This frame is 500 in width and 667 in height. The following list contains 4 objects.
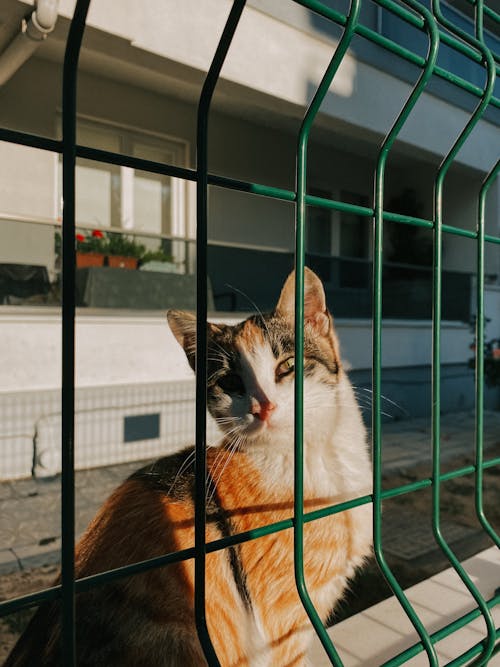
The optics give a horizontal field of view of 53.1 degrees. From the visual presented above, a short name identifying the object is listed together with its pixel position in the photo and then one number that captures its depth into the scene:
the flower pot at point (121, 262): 5.92
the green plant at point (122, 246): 5.93
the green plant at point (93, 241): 5.75
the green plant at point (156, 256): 6.31
